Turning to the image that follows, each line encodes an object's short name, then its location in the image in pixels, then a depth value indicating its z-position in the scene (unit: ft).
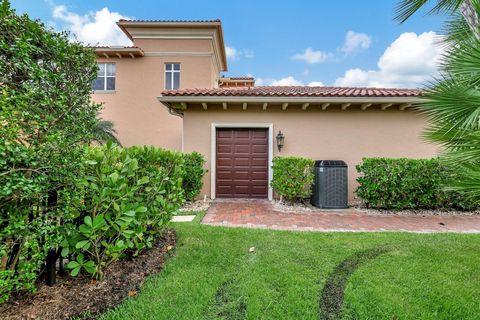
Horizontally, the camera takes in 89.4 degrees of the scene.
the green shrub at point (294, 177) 22.81
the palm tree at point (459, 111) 7.16
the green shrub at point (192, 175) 23.24
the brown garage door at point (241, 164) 26.94
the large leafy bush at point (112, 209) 8.16
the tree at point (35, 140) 6.15
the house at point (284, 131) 25.59
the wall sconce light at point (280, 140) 26.37
